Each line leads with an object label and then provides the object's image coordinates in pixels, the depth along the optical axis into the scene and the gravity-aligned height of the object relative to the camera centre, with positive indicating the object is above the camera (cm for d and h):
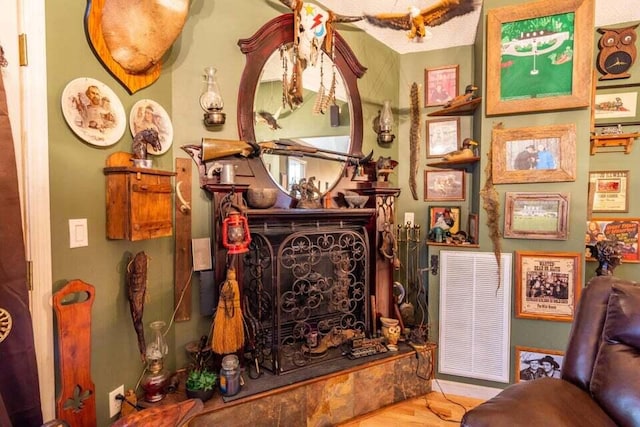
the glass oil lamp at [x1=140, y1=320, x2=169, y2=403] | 158 -85
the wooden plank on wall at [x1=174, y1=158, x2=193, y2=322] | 183 -24
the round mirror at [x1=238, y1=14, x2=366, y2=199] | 210 +65
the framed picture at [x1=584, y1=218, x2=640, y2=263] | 264 -28
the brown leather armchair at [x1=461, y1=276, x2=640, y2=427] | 103 -67
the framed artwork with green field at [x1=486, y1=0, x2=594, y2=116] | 215 +101
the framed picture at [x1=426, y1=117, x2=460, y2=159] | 283 +58
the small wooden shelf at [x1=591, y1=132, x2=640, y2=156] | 256 +49
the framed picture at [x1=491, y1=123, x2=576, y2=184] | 220 +33
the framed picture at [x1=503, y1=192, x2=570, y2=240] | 221 -11
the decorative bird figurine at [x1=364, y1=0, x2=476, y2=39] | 233 +138
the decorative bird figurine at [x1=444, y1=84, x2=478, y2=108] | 249 +83
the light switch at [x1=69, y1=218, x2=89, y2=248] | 133 -14
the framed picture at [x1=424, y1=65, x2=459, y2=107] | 284 +104
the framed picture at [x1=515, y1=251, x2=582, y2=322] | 220 -59
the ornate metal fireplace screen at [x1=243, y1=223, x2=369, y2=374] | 197 -62
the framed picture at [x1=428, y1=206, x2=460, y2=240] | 279 -16
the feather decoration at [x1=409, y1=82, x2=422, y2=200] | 292 +59
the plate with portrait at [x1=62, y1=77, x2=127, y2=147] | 133 +39
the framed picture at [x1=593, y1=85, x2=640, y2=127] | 263 +79
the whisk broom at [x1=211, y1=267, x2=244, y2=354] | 173 -66
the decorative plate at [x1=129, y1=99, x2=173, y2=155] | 160 +42
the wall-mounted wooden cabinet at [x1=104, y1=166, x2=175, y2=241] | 140 +0
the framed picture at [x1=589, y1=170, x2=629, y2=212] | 265 +8
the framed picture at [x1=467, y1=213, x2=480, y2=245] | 243 -22
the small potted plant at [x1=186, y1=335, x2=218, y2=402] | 162 -93
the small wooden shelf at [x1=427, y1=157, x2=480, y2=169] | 251 +31
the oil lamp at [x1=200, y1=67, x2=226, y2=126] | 187 +58
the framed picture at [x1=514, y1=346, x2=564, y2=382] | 221 -114
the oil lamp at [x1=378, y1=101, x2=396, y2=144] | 279 +67
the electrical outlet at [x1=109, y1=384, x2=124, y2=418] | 150 -96
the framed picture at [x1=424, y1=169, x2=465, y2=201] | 279 +14
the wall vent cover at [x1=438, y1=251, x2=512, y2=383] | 232 -86
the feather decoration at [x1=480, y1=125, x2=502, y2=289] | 234 -7
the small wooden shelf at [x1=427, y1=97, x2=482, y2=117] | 248 +76
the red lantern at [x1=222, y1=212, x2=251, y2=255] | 174 -18
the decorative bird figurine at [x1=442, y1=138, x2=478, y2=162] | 248 +38
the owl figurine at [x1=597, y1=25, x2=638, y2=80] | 257 +121
